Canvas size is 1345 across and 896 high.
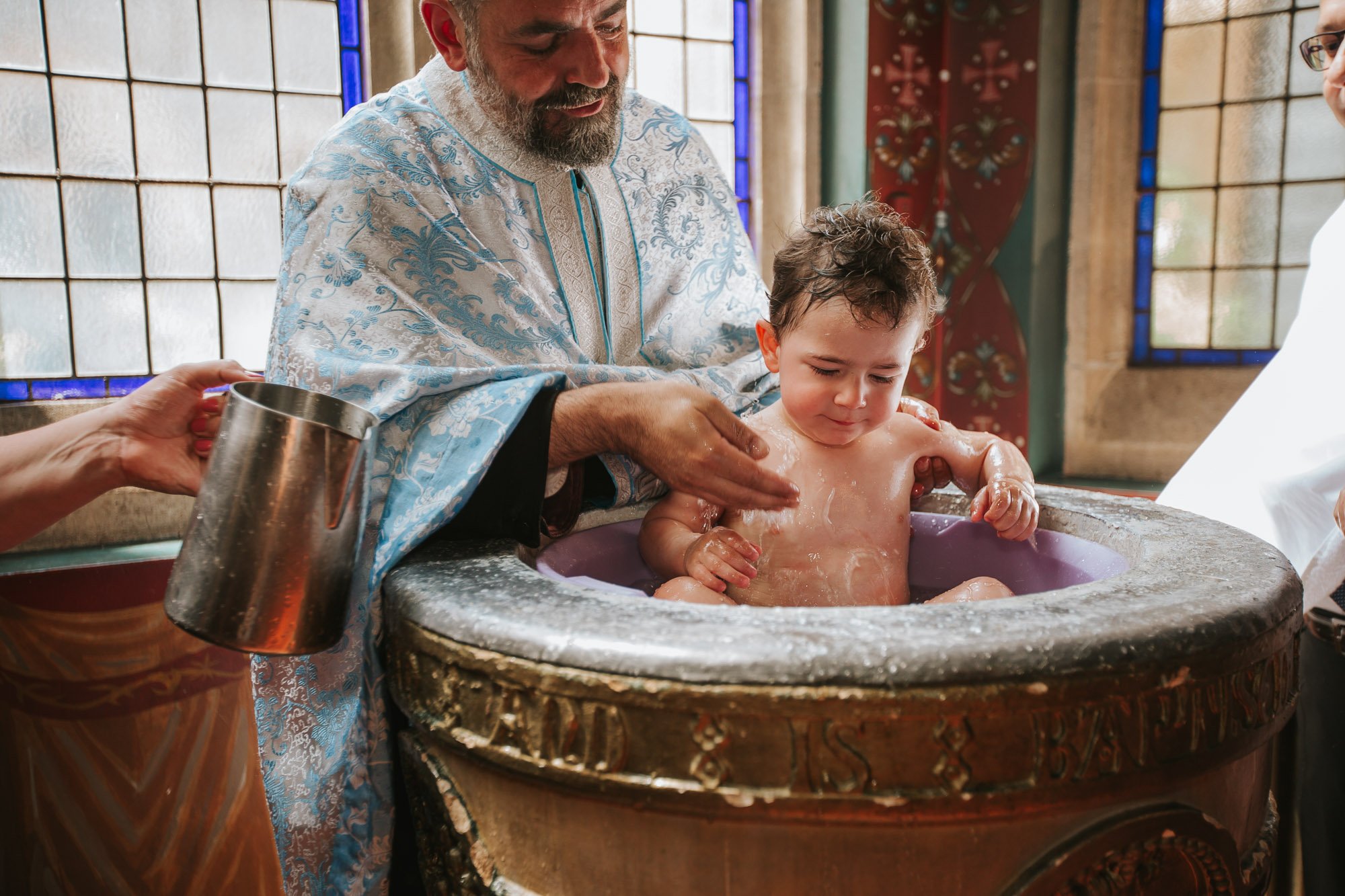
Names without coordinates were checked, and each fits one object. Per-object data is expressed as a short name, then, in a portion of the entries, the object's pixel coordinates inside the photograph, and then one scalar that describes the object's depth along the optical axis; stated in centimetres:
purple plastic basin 145
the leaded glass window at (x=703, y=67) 360
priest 130
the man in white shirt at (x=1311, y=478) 196
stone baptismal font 85
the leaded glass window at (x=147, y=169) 277
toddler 150
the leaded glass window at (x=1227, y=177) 352
